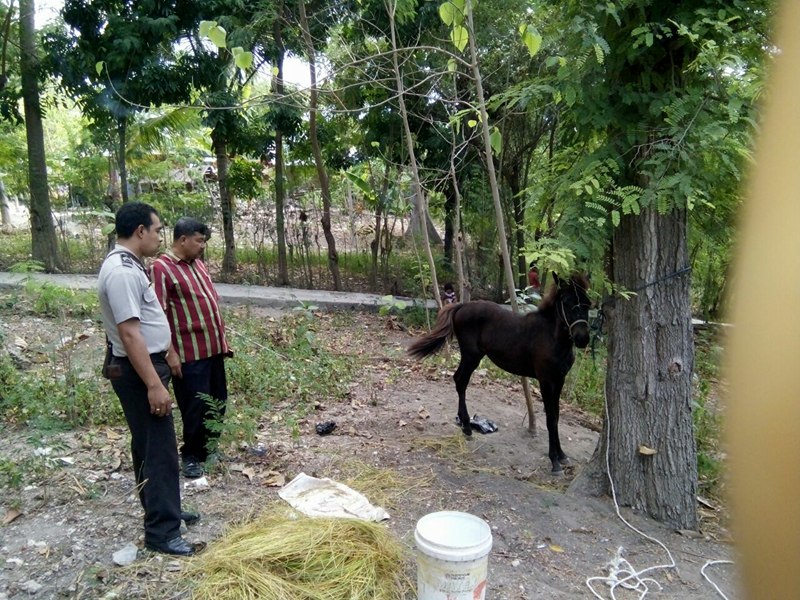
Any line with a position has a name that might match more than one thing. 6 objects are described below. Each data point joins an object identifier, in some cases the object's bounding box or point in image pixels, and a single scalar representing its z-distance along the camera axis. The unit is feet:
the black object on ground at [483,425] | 18.43
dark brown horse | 14.65
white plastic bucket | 8.81
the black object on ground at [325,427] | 17.20
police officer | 9.71
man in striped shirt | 13.35
